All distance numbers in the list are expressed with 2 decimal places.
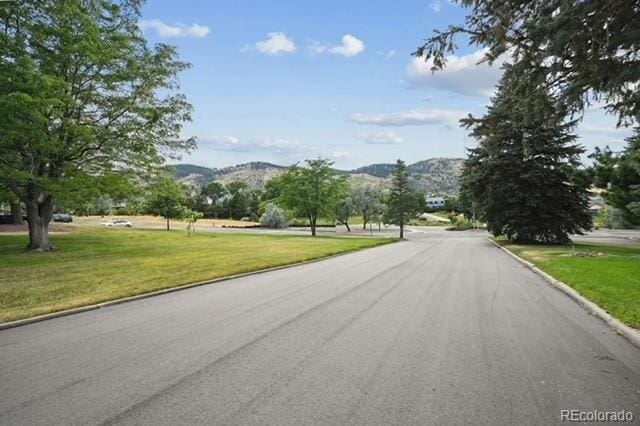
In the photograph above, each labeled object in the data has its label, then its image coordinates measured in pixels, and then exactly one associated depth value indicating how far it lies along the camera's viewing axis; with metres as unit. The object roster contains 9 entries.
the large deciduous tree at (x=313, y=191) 47.97
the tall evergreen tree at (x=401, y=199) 48.28
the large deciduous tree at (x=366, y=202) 63.34
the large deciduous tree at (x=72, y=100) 15.75
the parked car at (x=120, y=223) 58.49
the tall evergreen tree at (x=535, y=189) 30.73
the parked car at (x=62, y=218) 57.69
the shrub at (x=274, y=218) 63.97
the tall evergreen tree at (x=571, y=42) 6.34
